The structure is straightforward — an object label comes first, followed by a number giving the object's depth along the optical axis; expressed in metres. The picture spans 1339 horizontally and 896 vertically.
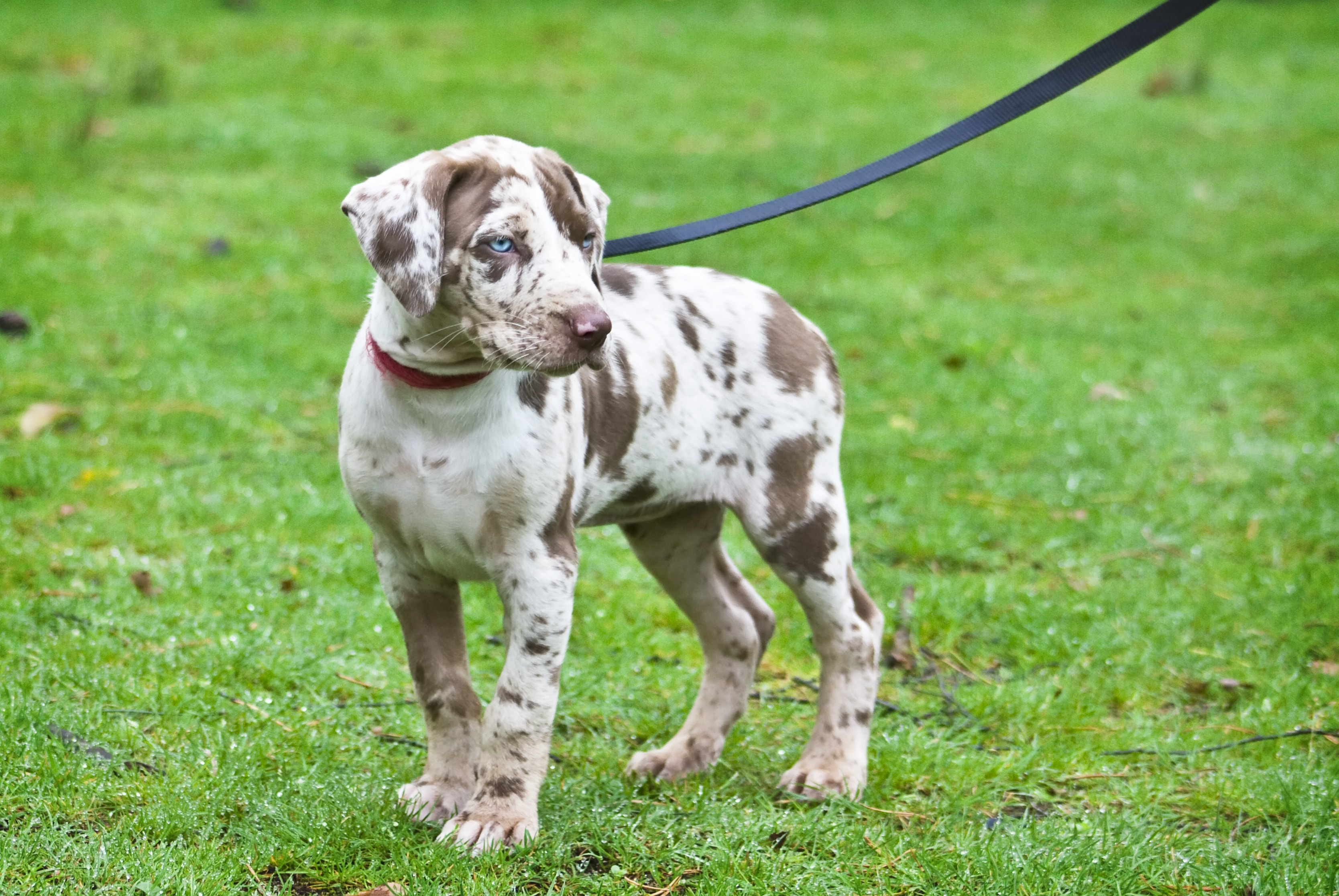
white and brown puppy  6.54
